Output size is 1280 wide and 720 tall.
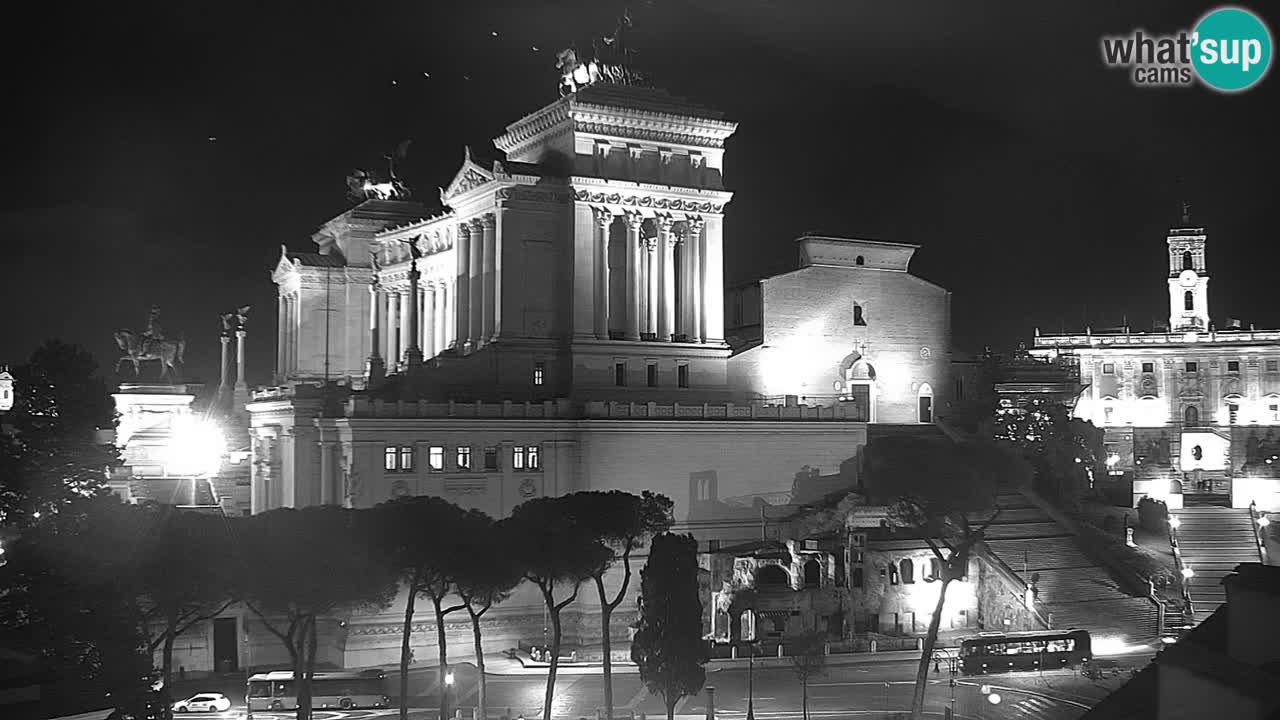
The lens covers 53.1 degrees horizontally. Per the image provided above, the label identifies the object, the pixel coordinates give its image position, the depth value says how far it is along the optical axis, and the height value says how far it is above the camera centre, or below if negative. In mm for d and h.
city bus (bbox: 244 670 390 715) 51969 -11076
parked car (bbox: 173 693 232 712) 51375 -11303
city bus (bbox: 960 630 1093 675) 57750 -10655
